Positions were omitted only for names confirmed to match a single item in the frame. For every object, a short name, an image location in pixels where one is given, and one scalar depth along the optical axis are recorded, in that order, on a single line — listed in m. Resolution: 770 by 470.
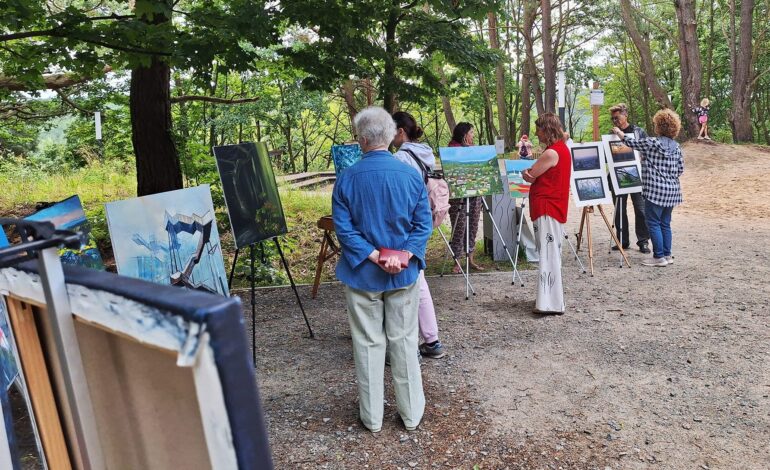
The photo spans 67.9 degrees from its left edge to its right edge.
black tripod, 3.97
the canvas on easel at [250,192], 3.93
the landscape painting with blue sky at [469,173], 5.88
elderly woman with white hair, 2.99
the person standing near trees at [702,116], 15.69
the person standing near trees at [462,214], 6.21
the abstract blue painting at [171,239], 3.06
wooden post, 8.02
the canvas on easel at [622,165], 6.96
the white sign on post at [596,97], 7.78
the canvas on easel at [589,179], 6.77
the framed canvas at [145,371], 0.64
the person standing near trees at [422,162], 3.94
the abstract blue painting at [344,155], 5.57
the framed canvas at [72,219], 2.96
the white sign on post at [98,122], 8.54
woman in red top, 4.77
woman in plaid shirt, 6.28
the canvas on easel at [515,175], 6.96
